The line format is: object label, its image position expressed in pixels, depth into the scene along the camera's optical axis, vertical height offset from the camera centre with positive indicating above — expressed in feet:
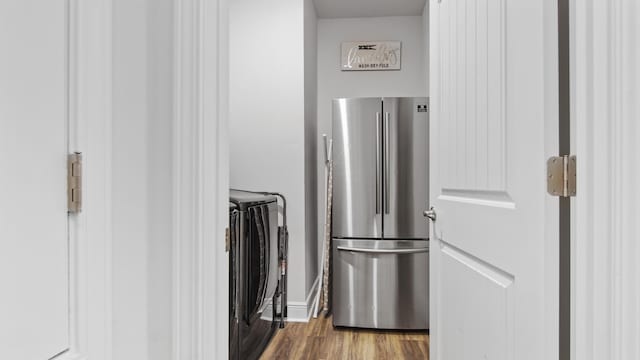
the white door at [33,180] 1.79 +0.01
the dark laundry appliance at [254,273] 6.95 -1.71
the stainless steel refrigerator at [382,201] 10.48 -0.48
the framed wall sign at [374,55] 13.44 +3.93
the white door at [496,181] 3.10 +0.00
